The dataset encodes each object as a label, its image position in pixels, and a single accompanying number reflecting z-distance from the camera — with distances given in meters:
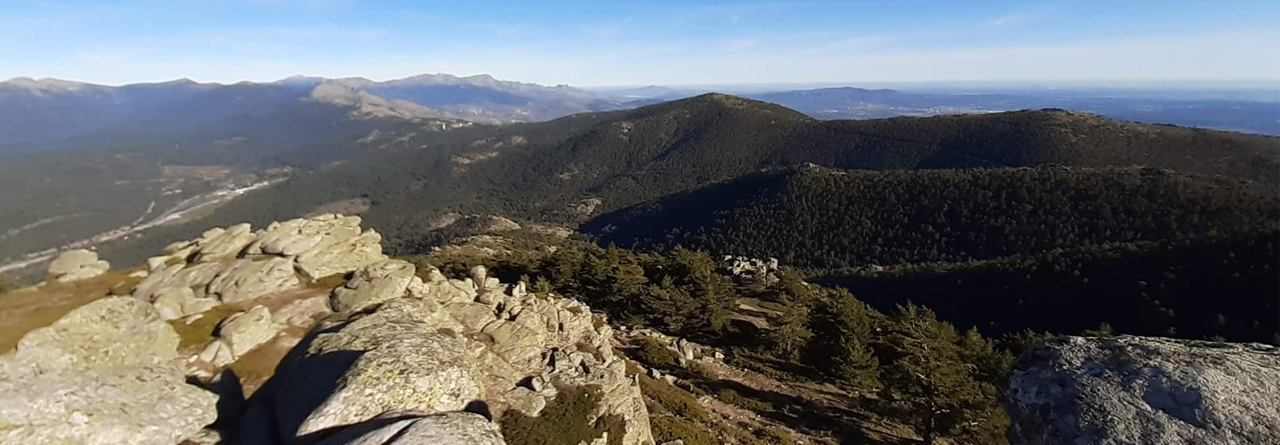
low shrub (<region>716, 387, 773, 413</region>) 38.78
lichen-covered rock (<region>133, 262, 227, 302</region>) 31.16
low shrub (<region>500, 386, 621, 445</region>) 22.42
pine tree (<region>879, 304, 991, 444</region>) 32.91
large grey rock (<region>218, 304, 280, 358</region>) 26.69
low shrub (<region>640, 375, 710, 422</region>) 34.78
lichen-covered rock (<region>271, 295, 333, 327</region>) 29.80
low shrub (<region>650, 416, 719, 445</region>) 29.40
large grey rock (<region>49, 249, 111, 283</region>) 33.69
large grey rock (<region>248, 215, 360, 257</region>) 37.50
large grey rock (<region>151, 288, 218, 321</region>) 28.95
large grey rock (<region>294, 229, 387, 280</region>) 36.19
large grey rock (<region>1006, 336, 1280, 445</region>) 14.52
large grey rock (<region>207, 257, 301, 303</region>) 32.06
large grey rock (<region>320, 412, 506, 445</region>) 16.02
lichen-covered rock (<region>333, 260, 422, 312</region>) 31.44
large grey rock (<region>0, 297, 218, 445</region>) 18.45
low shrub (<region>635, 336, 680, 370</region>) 44.62
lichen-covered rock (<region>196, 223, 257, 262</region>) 37.69
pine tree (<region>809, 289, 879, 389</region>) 41.25
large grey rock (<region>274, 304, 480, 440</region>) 19.11
